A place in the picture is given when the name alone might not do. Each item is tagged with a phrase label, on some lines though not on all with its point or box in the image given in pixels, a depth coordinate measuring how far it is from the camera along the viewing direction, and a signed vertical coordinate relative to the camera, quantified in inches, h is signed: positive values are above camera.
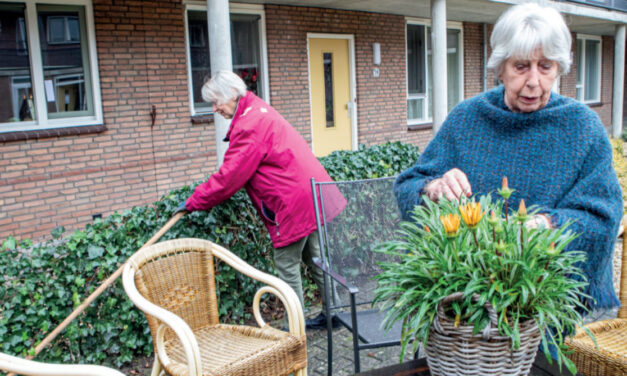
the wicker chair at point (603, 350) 87.7 -41.2
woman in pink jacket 129.9 -13.4
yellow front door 398.6 +17.3
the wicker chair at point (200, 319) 93.1 -37.3
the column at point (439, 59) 337.4 +32.8
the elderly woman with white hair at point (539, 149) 65.0 -5.3
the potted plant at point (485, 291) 48.4 -16.4
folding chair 127.6 -29.3
